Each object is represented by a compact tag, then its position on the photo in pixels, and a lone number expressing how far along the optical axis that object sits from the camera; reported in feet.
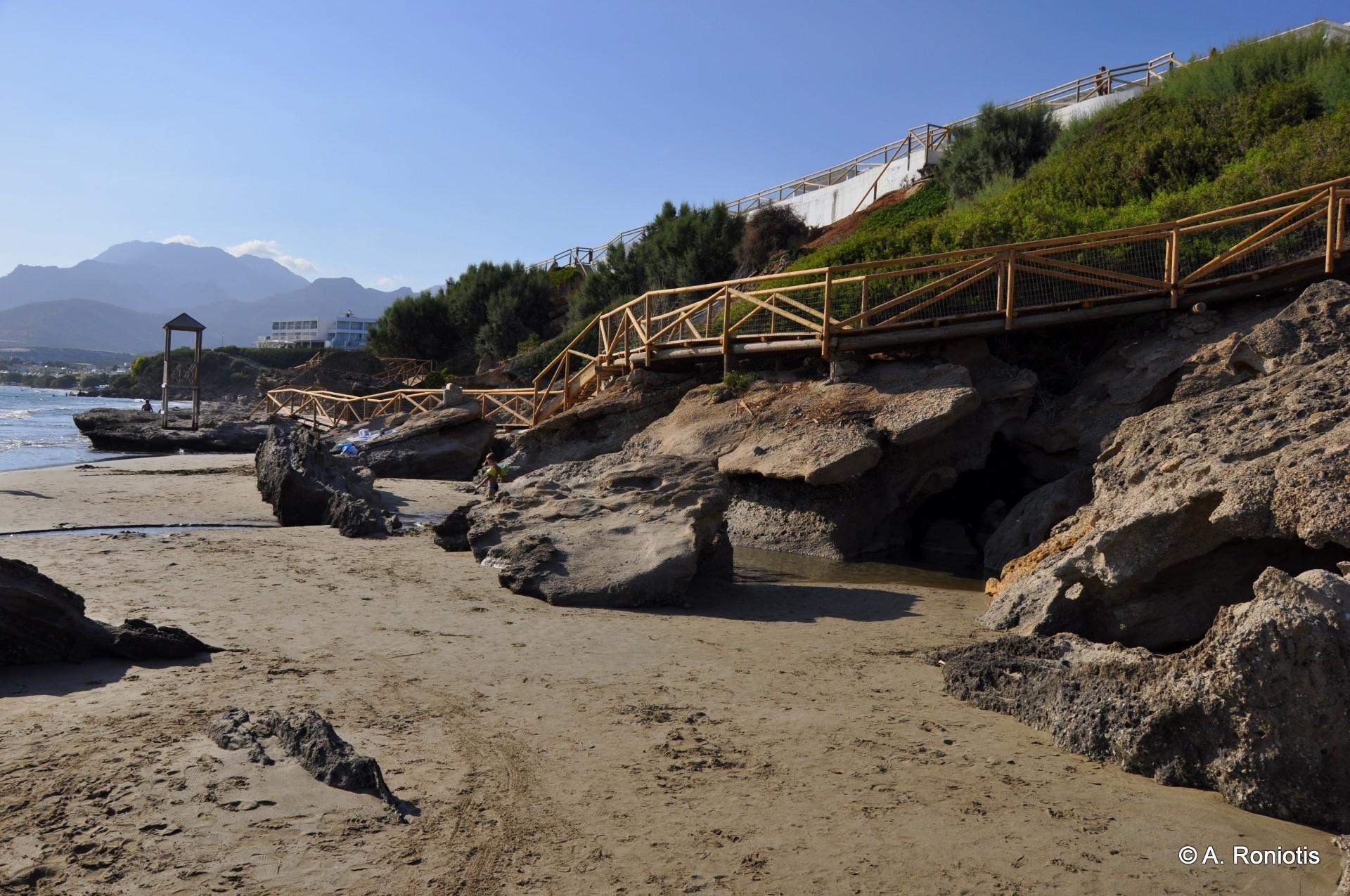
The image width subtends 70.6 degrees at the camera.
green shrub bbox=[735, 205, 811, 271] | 105.91
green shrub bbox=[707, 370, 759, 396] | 46.06
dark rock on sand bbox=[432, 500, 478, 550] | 34.99
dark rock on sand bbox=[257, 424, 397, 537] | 38.63
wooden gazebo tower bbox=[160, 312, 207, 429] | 98.22
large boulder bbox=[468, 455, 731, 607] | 27.25
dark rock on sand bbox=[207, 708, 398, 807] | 13.04
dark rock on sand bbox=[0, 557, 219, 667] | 17.51
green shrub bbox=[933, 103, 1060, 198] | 84.79
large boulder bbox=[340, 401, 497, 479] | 63.77
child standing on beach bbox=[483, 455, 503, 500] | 42.20
